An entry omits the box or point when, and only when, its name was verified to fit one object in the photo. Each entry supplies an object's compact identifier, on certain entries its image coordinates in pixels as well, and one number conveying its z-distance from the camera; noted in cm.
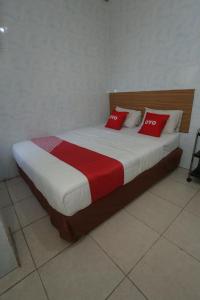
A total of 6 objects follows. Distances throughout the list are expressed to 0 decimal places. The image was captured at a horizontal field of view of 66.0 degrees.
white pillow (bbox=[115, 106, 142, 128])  276
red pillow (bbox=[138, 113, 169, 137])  221
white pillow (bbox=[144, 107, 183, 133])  227
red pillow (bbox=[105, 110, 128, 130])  273
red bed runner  131
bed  122
